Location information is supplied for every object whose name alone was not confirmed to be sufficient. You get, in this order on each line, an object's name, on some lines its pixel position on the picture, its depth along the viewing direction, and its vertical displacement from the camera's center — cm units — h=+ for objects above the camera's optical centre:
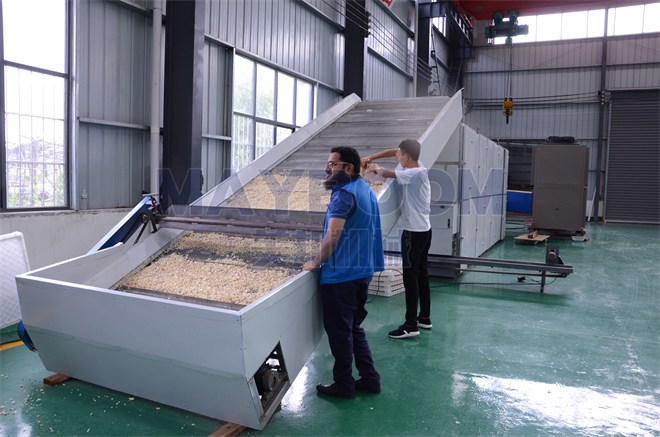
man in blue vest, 308 -42
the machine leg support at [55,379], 338 -136
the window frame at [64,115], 517 +70
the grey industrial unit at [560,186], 1091 +16
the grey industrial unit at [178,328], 257 -80
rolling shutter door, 1756 +131
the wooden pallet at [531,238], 1102 -100
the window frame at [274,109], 847 +147
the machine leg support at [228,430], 278 -138
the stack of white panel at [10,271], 419 -79
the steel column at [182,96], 657 +114
